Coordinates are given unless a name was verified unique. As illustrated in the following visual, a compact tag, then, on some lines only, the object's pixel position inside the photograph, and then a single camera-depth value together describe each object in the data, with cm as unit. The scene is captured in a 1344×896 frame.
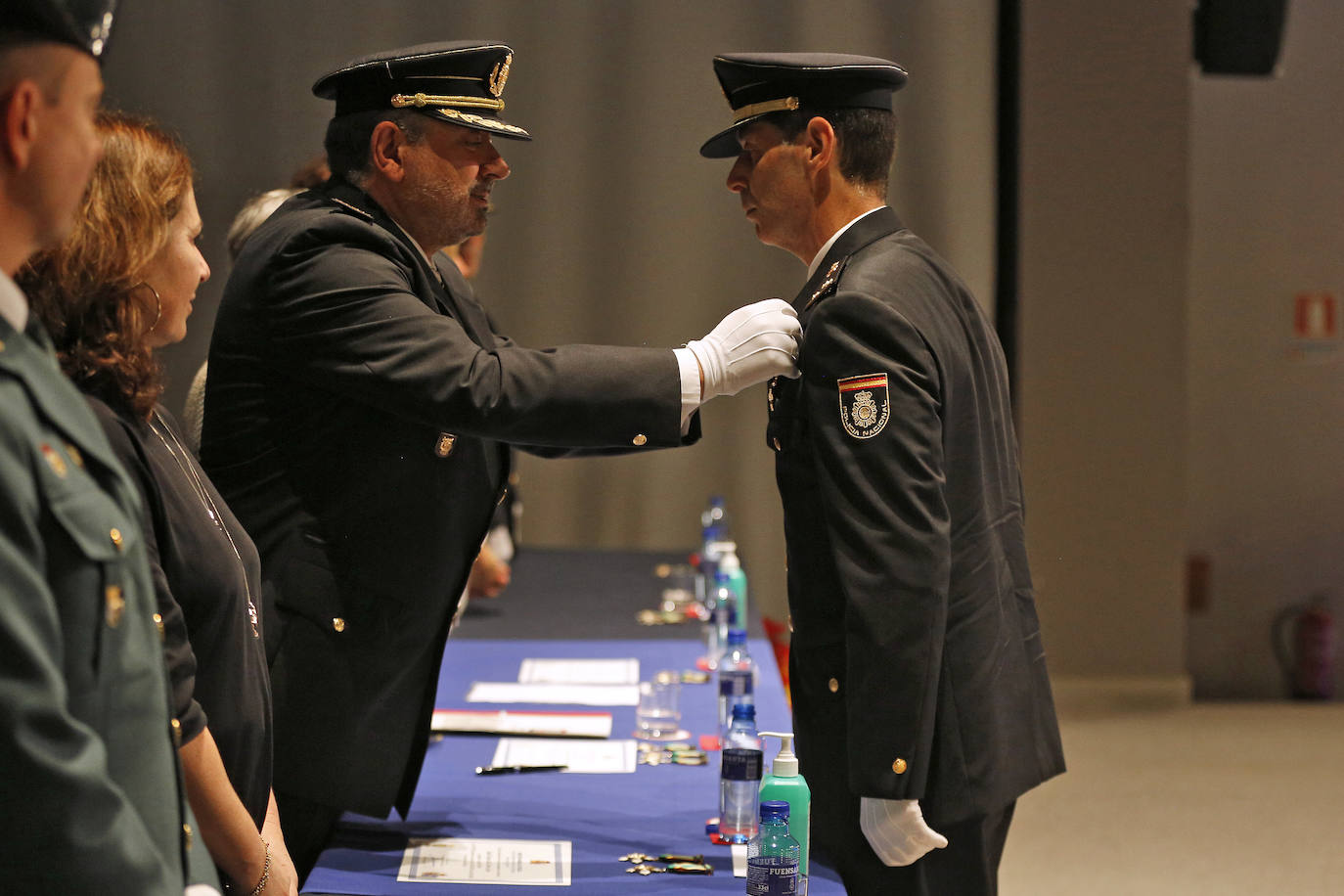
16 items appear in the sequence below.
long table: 418
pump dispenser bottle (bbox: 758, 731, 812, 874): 407
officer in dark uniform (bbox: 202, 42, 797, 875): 418
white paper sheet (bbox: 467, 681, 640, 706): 527
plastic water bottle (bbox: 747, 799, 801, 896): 398
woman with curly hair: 364
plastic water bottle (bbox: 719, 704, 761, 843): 434
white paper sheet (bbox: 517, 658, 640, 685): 548
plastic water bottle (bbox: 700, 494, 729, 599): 683
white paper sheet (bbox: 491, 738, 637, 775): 477
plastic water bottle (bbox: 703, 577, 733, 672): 565
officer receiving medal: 406
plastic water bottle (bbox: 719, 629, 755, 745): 498
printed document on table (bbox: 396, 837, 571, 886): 418
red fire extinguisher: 993
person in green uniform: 297
